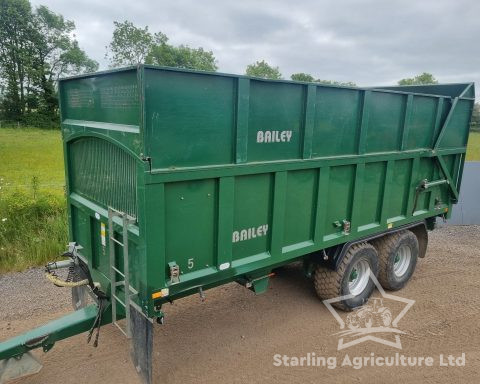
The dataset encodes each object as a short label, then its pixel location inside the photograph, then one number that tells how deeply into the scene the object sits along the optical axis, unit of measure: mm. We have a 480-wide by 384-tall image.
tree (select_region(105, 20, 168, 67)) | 53000
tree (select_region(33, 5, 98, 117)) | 40812
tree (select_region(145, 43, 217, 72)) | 50781
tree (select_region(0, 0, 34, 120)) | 38750
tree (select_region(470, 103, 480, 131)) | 33506
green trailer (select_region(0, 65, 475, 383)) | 3043
